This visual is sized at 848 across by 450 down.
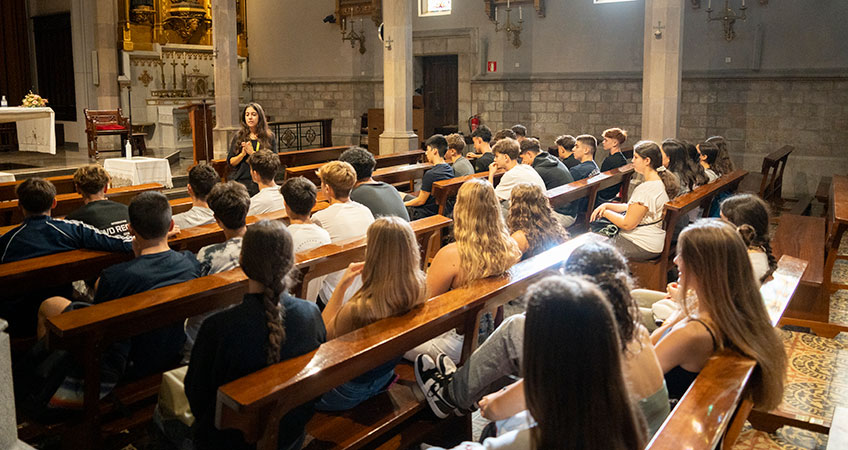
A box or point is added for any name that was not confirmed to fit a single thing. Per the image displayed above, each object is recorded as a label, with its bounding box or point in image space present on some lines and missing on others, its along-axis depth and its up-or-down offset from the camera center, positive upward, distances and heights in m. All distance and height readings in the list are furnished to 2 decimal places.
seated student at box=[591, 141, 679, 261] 4.91 -0.63
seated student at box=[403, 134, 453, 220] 6.13 -0.46
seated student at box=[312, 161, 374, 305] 3.99 -0.50
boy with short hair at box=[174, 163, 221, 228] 4.17 -0.39
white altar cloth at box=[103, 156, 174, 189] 8.13 -0.53
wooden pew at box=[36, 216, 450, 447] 2.35 -0.68
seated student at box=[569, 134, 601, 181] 6.51 -0.31
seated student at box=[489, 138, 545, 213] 5.60 -0.37
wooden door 14.28 +0.63
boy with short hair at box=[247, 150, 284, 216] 4.77 -0.44
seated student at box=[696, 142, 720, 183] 6.35 -0.31
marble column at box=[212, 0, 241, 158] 11.24 +0.90
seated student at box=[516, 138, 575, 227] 6.12 -0.44
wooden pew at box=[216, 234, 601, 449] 1.94 -0.74
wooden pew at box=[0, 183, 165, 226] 5.10 -0.58
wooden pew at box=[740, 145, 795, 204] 8.22 -0.79
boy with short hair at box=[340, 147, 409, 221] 4.55 -0.44
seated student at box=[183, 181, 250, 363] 3.20 -0.49
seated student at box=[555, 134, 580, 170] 7.23 -0.26
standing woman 6.64 -0.12
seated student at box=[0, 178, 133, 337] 3.36 -0.55
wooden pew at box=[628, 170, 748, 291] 4.82 -0.91
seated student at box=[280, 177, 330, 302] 3.62 -0.46
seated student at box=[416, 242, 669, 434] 1.96 -0.61
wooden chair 10.77 +0.02
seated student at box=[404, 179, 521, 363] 3.15 -0.58
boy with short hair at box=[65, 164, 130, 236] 3.77 -0.48
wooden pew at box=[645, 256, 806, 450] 1.75 -0.77
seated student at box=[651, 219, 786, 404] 2.25 -0.62
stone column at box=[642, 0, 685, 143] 8.84 +0.65
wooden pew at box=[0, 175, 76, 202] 6.00 -0.54
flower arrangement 9.31 +0.33
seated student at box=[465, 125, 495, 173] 7.38 -0.25
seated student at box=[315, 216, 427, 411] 2.59 -0.61
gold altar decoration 13.51 +2.03
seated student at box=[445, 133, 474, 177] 6.72 -0.33
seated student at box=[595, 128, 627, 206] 6.98 -0.25
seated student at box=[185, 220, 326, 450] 2.15 -0.66
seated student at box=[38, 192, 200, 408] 2.82 -0.63
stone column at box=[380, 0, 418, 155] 10.70 +0.69
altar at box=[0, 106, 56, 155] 8.76 -0.01
